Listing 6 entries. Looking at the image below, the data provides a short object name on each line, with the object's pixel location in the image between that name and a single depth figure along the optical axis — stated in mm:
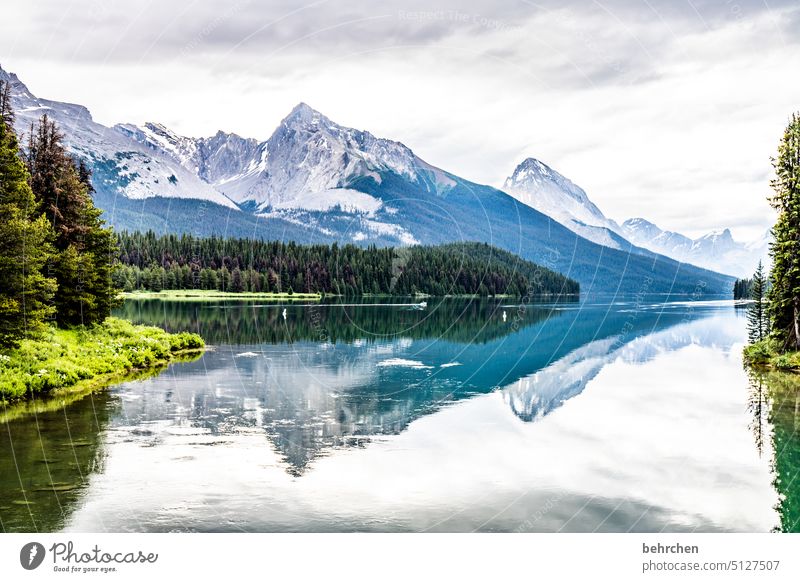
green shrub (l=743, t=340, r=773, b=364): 58325
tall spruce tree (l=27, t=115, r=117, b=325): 49000
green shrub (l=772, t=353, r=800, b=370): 53362
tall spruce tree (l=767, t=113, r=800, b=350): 54500
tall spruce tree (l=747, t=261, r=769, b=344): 69500
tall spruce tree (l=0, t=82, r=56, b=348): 35969
